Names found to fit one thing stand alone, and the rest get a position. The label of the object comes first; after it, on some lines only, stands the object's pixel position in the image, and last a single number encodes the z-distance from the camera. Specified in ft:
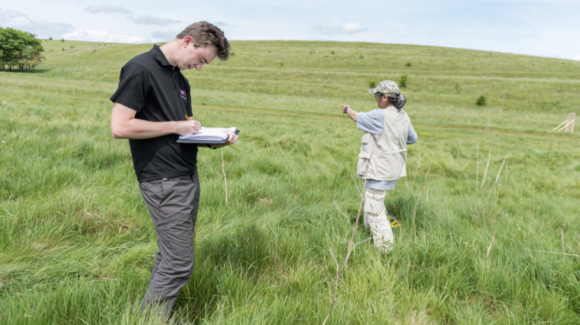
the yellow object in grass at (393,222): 12.22
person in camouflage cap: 11.51
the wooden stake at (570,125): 61.94
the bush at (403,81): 144.24
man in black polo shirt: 6.68
